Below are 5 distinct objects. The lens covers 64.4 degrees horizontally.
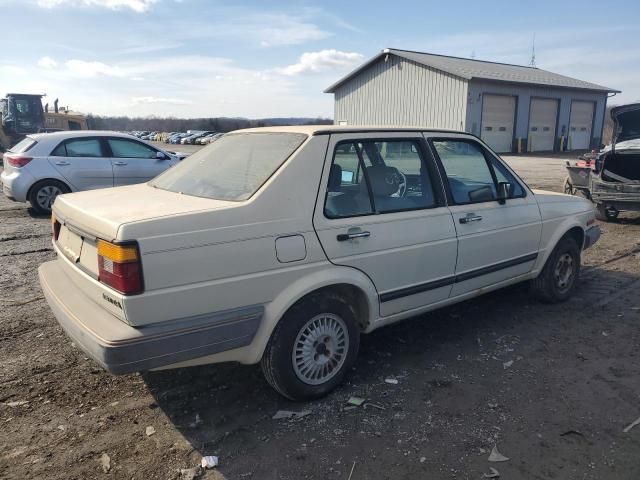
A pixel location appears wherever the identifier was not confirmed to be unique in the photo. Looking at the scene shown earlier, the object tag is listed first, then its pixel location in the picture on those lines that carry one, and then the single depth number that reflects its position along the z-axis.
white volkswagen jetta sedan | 2.69
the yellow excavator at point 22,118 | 25.09
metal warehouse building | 27.78
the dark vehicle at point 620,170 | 8.61
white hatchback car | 9.20
